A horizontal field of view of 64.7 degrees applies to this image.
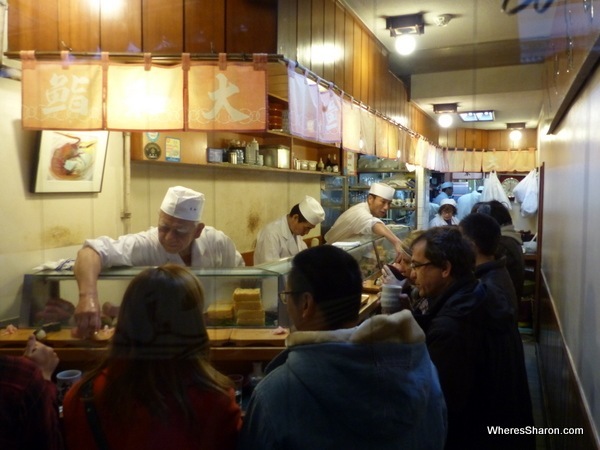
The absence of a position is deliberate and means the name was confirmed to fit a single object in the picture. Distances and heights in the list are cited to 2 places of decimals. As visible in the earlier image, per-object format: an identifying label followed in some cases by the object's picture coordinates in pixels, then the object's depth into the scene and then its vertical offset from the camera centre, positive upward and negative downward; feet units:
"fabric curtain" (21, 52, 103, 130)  7.30 +1.66
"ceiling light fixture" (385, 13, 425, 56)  12.44 +4.76
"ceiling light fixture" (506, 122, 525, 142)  25.86 +4.00
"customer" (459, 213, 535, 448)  5.43 -1.98
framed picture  7.65 +0.68
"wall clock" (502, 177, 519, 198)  24.19 +1.07
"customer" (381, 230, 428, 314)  6.98 -1.45
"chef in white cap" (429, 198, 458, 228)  13.26 -0.27
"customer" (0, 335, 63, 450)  3.19 -1.45
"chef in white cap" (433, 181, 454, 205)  15.64 +0.36
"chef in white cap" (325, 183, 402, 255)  12.03 -0.47
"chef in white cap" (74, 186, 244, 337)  6.93 -0.72
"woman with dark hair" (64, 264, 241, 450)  3.36 -1.37
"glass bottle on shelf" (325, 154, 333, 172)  14.56 +1.17
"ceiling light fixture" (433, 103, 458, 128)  19.61 +4.06
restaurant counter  5.92 -1.84
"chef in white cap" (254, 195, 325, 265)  9.62 -0.63
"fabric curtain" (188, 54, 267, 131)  7.55 +1.69
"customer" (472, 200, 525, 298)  12.07 -0.94
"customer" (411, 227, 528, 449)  5.18 -1.64
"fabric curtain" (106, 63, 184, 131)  7.53 +1.66
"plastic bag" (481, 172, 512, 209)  14.01 +0.41
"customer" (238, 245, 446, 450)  3.29 -1.35
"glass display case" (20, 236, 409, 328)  6.44 -1.31
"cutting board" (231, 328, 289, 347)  6.11 -1.77
